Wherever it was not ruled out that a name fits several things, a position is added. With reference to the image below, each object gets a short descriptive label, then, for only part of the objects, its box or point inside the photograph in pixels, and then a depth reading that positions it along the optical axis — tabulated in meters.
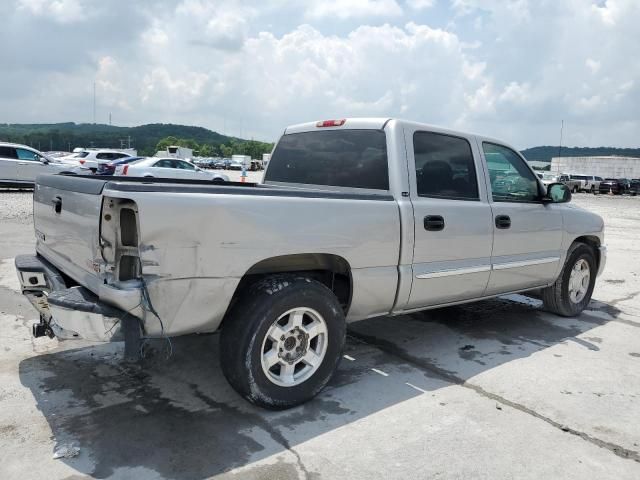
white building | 76.62
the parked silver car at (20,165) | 19.31
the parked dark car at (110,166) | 21.45
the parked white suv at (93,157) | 26.11
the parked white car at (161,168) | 19.88
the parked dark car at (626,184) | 44.88
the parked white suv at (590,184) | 45.50
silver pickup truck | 2.89
